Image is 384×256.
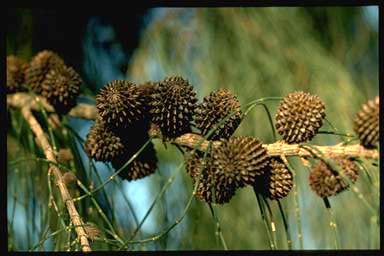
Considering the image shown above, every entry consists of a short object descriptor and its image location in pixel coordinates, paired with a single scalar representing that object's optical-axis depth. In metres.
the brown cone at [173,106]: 0.39
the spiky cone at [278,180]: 0.38
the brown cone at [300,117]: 0.38
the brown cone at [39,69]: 0.48
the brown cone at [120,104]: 0.39
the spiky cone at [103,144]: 0.41
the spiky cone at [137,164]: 0.41
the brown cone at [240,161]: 0.37
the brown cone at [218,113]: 0.39
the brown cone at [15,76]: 0.50
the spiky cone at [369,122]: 0.36
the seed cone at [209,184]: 0.38
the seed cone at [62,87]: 0.46
